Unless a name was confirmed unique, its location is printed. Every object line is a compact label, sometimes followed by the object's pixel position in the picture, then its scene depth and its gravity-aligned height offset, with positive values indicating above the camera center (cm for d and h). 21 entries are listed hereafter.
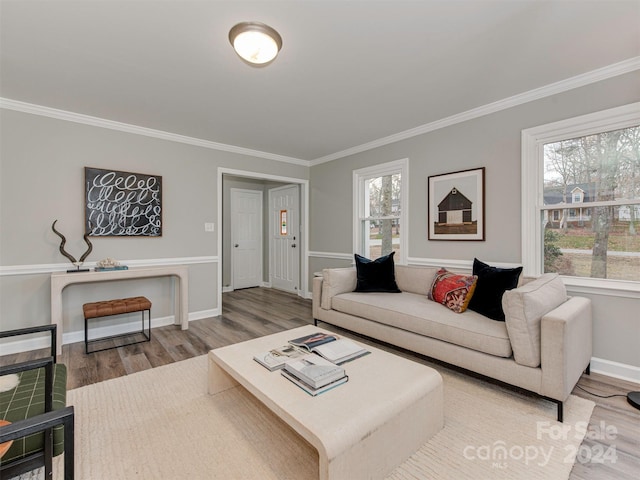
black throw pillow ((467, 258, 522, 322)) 239 -42
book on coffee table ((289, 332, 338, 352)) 200 -70
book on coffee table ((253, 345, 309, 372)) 179 -73
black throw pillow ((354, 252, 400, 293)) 342 -43
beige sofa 185 -71
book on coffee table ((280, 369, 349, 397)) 151 -76
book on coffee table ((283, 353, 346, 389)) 155 -72
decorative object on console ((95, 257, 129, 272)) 324 -26
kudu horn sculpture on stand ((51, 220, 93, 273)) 310 -12
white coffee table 124 -79
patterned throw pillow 263 -48
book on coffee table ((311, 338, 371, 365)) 184 -72
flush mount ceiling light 187 +128
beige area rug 148 -113
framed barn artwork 317 +36
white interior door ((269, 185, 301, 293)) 573 +5
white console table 288 -40
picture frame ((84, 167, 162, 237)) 333 +44
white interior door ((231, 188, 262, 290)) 621 +4
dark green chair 98 -73
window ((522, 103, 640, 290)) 239 +34
